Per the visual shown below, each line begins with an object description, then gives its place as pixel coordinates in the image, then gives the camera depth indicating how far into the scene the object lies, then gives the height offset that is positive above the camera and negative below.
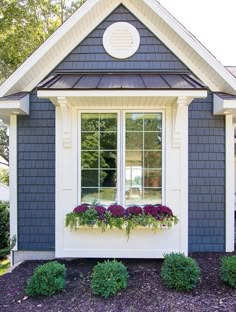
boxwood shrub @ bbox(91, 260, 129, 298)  3.51 -1.55
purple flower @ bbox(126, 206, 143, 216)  4.69 -0.90
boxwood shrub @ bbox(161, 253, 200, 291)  3.58 -1.49
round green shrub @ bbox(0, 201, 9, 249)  7.01 -1.76
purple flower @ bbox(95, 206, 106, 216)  4.70 -0.89
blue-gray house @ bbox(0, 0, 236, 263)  4.91 +0.32
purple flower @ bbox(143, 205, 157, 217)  4.69 -0.89
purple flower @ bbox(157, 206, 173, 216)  4.73 -0.90
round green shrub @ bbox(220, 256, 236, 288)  3.64 -1.49
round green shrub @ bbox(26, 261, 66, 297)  3.55 -1.60
